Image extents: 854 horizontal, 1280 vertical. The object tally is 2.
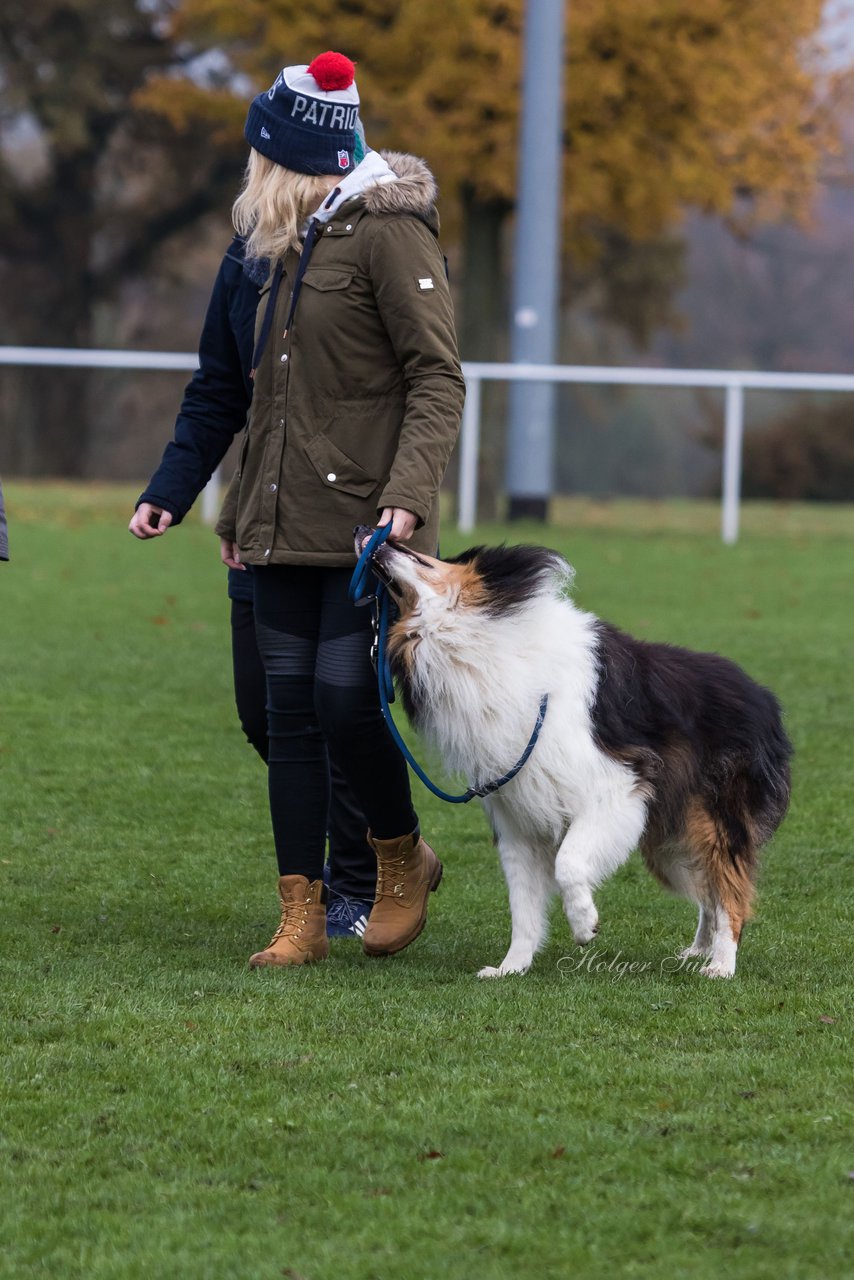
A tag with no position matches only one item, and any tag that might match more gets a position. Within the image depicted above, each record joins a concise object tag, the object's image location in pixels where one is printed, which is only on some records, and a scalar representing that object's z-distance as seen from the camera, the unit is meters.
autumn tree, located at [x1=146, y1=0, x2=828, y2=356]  45.00
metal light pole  39.50
